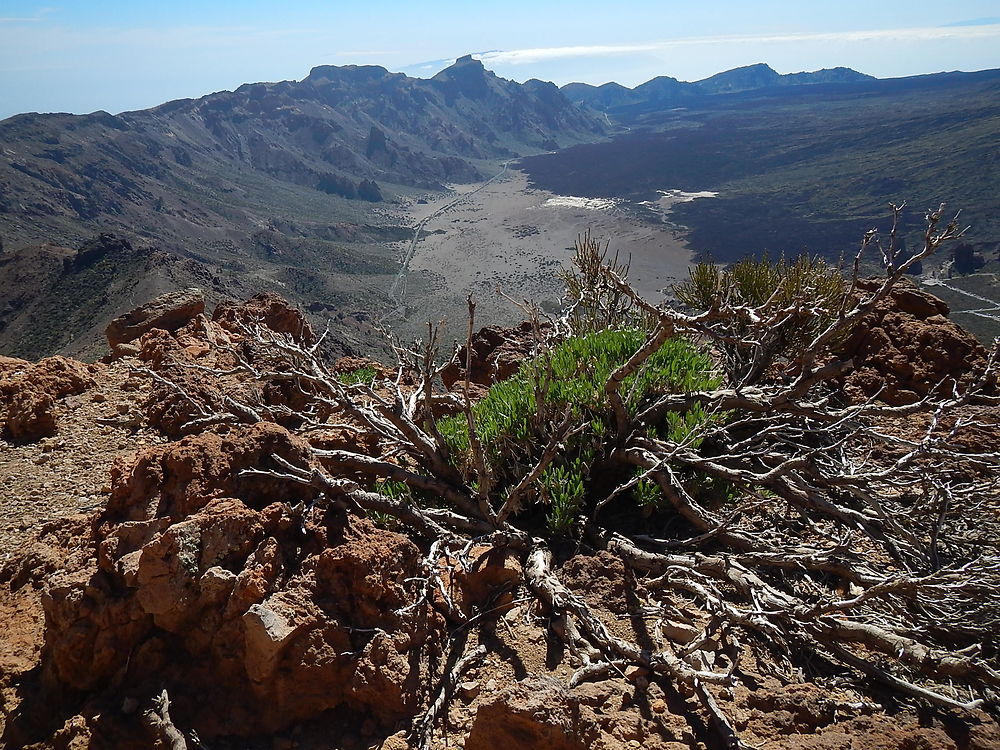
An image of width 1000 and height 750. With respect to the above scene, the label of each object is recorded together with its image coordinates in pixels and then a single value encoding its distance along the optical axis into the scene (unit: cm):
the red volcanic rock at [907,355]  460
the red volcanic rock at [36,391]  431
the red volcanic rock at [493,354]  605
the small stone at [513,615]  243
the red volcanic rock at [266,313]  731
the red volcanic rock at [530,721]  173
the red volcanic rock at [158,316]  765
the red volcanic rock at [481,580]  247
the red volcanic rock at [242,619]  201
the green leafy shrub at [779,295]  468
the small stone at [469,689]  211
